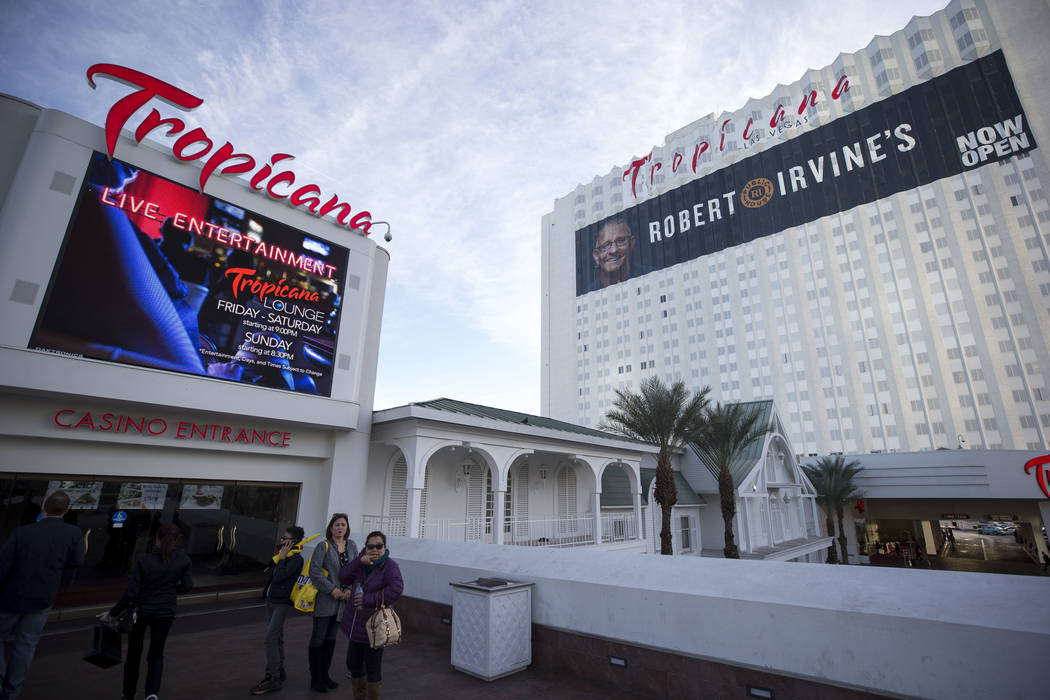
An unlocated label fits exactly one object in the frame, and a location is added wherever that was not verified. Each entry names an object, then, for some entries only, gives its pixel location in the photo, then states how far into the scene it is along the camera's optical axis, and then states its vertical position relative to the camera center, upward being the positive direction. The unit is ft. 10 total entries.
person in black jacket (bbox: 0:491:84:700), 13.74 -2.72
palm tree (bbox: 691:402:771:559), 73.36 +7.68
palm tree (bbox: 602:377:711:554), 63.93 +9.38
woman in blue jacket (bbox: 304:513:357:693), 16.31 -3.66
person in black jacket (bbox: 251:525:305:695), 16.94 -4.10
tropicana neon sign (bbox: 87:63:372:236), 33.27 +25.55
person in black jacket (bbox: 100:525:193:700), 14.69 -3.43
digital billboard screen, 30.89 +14.21
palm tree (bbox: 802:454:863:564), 108.17 +1.62
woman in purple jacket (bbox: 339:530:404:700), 14.04 -3.41
